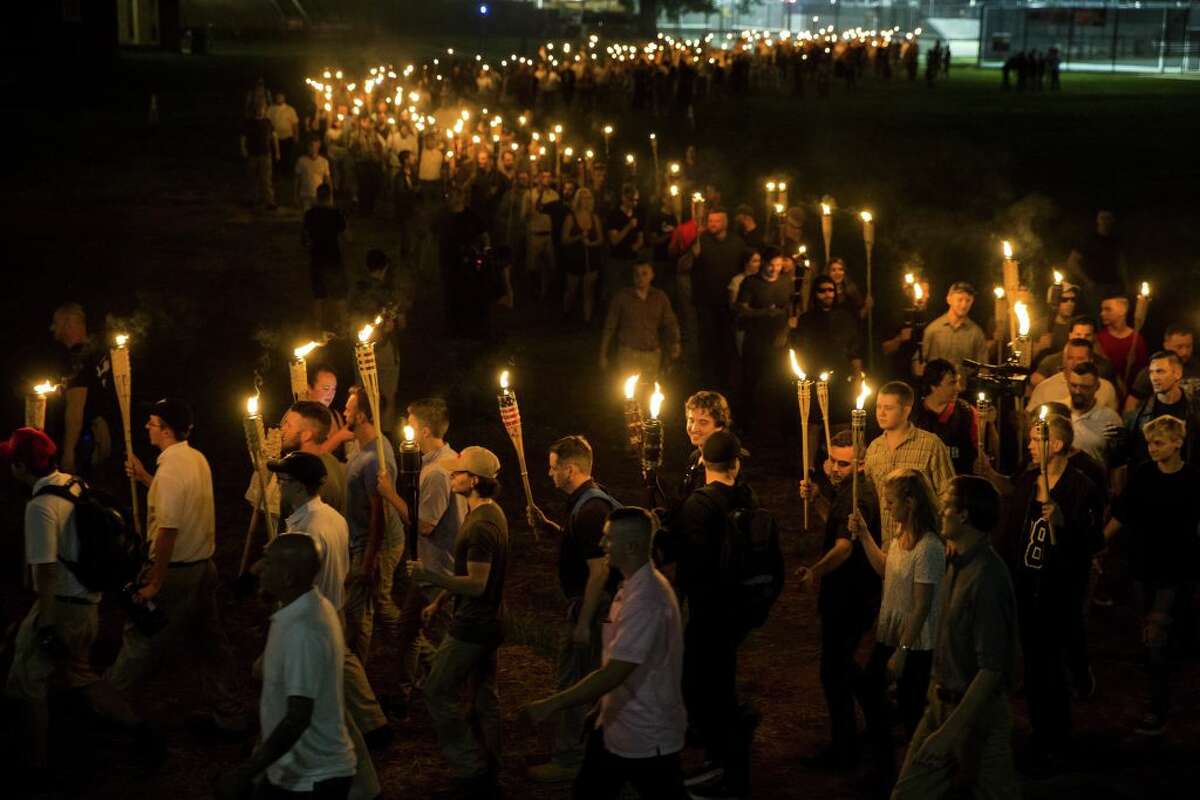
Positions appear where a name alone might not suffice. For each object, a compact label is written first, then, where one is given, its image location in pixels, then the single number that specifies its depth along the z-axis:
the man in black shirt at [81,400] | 10.36
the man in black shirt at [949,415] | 9.40
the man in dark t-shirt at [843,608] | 7.53
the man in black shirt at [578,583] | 6.91
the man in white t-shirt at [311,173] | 21.07
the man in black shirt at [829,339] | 13.43
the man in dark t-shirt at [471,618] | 7.21
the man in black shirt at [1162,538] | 8.02
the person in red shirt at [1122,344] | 12.02
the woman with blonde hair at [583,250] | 18.34
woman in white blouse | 6.85
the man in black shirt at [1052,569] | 7.84
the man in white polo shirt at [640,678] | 5.68
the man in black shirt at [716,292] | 15.55
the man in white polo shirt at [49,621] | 7.26
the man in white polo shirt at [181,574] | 7.70
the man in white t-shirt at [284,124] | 27.17
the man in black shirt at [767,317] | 14.30
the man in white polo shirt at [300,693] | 5.30
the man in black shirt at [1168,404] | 9.74
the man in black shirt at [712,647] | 7.06
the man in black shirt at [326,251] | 17.16
